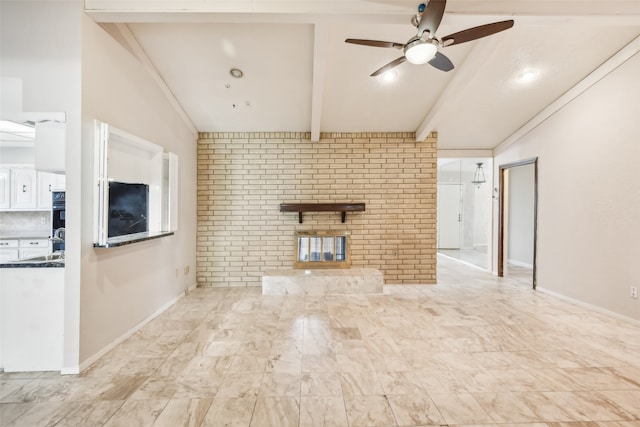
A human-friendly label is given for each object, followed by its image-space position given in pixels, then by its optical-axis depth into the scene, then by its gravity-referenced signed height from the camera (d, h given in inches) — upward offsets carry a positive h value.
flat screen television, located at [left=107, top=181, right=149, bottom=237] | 106.3 +0.7
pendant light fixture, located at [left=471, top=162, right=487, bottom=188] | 288.3 +41.4
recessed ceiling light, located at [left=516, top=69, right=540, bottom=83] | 143.4 +73.2
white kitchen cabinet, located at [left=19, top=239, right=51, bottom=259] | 166.1 -22.9
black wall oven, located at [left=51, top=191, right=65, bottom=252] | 127.9 -0.1
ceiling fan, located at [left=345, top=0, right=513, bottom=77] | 78.7 +54.8
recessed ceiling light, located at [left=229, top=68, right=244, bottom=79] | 133.7 +67.2
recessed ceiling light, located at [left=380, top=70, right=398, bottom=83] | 137.8 +69.0
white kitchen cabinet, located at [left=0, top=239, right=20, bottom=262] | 165.3 -23.1
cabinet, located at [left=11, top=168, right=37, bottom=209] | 167.8 +11.9
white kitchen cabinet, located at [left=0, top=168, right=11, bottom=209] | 166.2 +11.9
